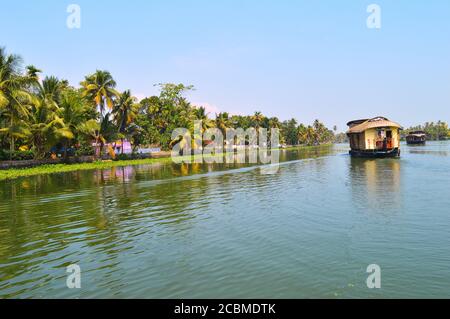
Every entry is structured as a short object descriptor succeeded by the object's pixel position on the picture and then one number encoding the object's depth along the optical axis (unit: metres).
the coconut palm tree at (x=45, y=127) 40.84
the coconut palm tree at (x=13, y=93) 34.34
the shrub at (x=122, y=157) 55.91
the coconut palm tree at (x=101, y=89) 52.47
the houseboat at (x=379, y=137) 46.22
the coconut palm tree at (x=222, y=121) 87.75
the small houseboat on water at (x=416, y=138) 119.94
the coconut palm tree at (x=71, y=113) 43.97
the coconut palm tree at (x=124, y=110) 57.12
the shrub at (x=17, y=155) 40.16
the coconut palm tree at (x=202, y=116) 72.38
